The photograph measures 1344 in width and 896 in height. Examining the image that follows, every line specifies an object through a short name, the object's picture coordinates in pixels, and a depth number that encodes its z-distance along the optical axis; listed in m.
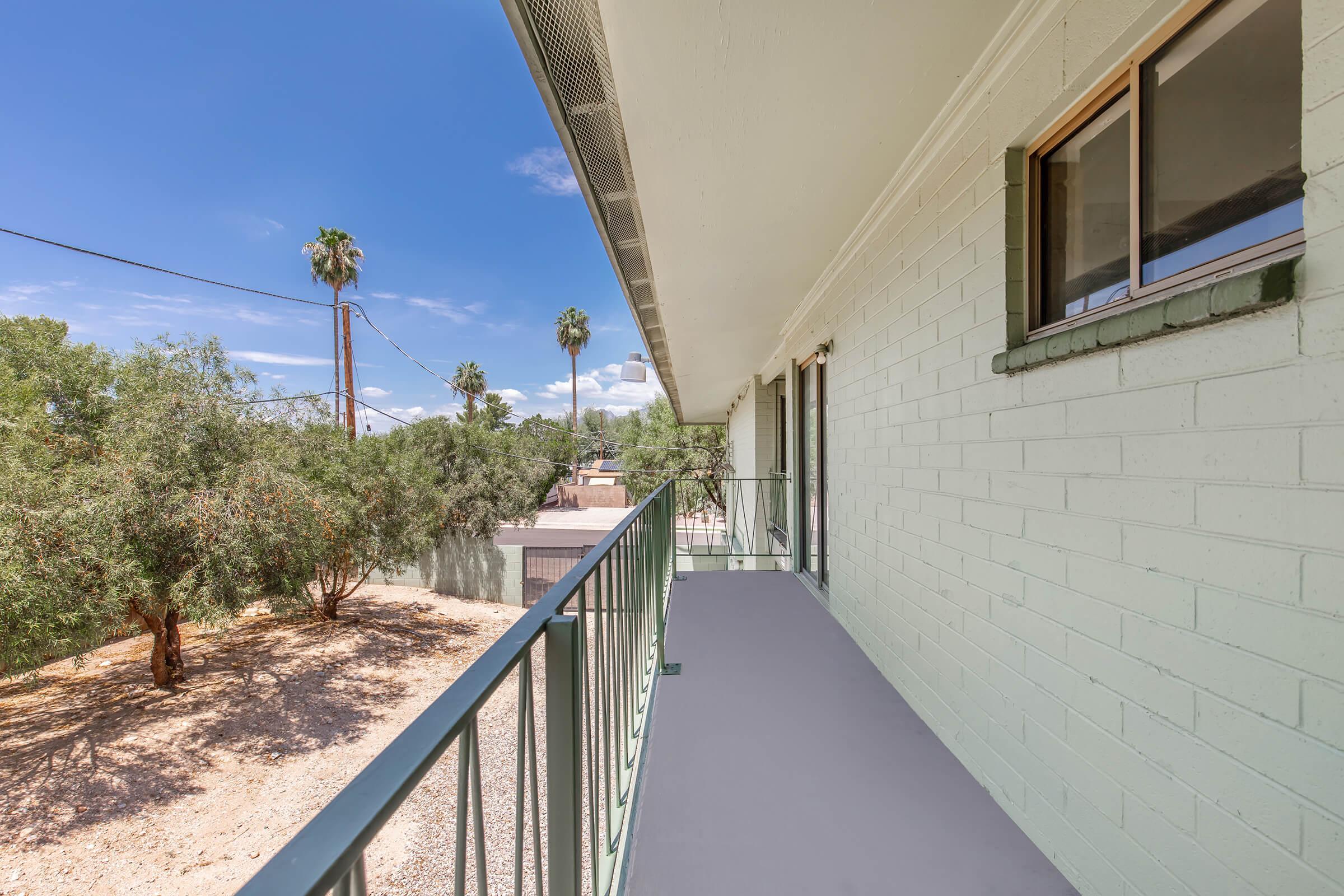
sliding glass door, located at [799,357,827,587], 3.93
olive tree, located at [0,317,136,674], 5.28
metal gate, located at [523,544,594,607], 13.95
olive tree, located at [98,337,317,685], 6.63
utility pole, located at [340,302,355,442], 15.90
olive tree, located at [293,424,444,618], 10.14
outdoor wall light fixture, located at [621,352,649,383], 7.35
